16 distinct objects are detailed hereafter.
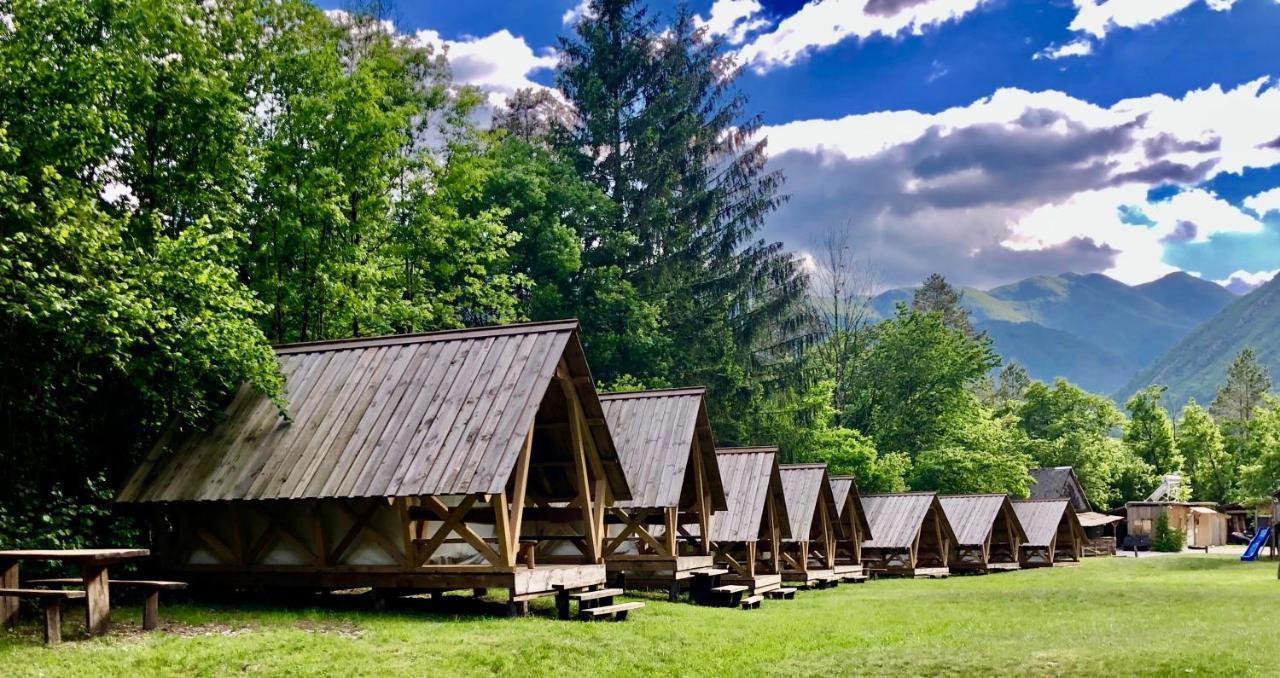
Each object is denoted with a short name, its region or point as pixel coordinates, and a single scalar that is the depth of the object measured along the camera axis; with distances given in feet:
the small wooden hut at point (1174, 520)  217.97
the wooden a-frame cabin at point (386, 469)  50.60
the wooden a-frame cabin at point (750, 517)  87.15
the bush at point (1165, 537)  210.79
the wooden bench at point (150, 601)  41.55
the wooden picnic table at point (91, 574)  38.45
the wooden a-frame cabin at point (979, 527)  138.00
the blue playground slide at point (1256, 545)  153.69
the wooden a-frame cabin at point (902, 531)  127.03
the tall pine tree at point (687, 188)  177.06
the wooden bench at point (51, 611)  38.32
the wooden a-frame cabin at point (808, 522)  100.73
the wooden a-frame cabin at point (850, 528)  113.39
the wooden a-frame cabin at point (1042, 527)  152.56
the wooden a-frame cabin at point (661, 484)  72.74
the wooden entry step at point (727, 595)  75.37
